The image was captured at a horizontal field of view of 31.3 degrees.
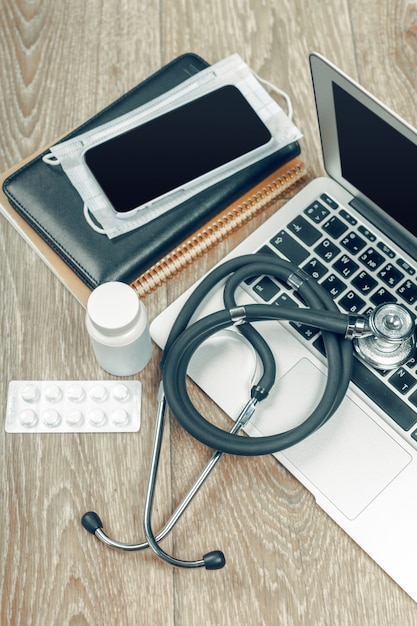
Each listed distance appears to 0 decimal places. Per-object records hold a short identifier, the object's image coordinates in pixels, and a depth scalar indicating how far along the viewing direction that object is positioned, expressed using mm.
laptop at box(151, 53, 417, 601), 701
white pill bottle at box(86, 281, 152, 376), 674
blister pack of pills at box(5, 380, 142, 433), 752
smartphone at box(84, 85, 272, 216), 799
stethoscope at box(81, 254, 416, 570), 694
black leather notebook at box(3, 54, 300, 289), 787
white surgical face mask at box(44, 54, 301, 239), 796
